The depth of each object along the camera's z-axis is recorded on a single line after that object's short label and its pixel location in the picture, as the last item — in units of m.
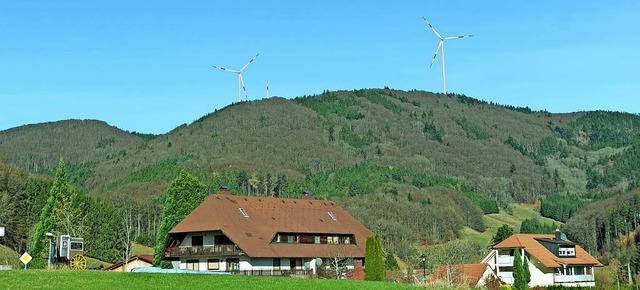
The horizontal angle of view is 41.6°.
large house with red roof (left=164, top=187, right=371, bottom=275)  81.94
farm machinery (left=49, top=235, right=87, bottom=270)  64.25
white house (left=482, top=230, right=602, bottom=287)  102.25
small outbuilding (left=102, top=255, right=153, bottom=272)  92.54
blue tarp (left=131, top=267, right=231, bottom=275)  59.05
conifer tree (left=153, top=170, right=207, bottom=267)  93.00
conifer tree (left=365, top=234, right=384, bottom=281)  68.38
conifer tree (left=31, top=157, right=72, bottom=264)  96.44
